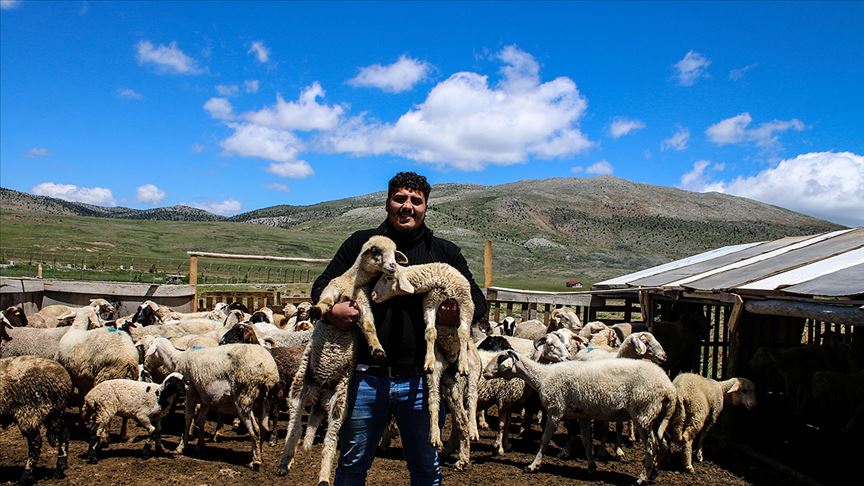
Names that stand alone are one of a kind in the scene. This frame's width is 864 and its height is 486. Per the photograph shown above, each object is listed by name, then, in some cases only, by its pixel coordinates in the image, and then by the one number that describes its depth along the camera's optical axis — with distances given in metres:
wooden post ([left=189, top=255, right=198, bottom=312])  16.08
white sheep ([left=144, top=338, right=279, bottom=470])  7.23
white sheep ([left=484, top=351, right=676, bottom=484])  7.07
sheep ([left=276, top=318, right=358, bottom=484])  3.57
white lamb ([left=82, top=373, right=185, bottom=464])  7.12
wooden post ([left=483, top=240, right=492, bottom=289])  15.98
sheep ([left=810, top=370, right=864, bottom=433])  8.98
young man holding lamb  3.59
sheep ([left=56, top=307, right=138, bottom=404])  8.21
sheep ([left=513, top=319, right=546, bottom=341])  13.45
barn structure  7.63
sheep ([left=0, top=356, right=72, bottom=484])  6.14
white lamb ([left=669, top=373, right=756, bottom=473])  7.61
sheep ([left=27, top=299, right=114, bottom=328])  12.04
